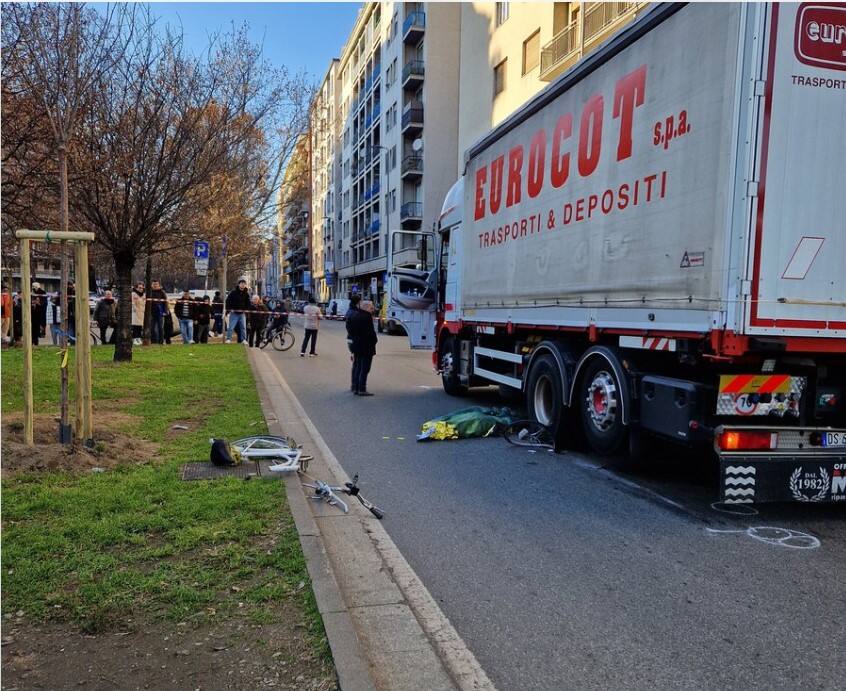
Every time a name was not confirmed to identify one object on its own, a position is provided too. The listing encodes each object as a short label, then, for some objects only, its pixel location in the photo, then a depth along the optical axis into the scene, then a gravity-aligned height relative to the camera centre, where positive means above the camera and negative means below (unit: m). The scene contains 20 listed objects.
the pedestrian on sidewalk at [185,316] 21.03 -0.79
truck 4.62 +0.50
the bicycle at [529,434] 7.67 -1.54
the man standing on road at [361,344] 11.54 -0.82
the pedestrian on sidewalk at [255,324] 20.75 -0.97
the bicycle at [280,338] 20.02 -1.32
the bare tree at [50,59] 7.91 +2.67
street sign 17.92 +1.10
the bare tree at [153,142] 11.14 +2.57
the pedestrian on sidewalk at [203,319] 21.39 -0.88
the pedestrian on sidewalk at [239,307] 21.08 -0.47
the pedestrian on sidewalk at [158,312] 20.19 -0.69
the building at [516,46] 23.62 +10.39
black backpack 6.02 -1.44
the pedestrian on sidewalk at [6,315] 17.45 -0.81
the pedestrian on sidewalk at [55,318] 19.48 -1.00
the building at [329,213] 73.25 +9.50
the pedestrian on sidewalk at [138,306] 18.77 -0.48
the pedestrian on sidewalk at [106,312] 18.61 -0.66
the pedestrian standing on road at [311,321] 18.76 -0.74
